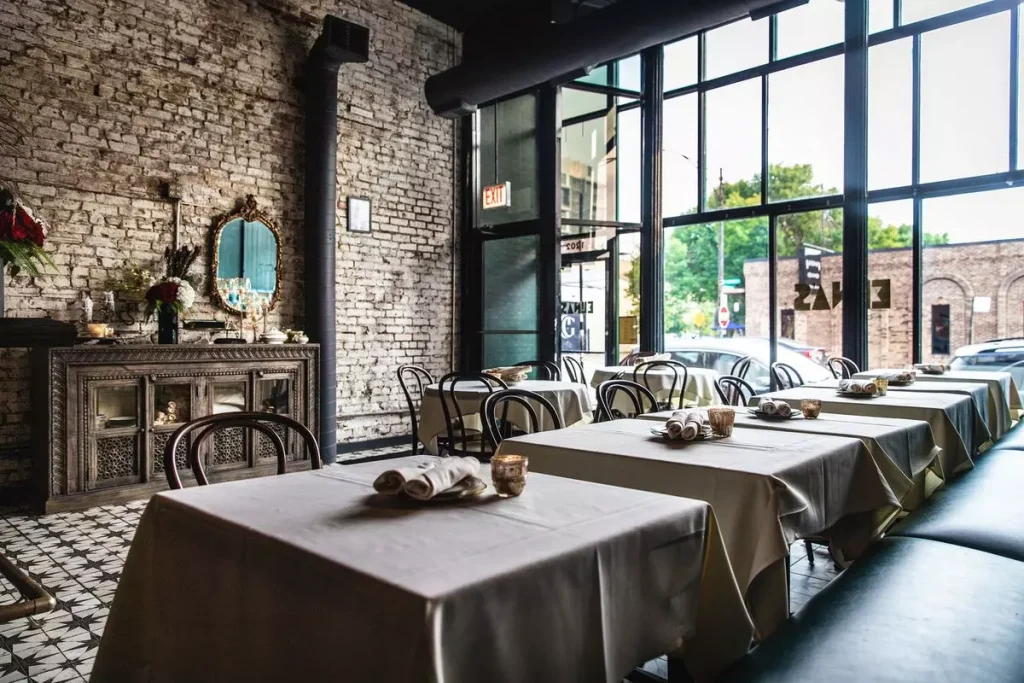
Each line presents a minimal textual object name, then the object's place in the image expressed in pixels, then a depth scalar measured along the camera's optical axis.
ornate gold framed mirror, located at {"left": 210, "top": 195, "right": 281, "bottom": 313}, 5.84
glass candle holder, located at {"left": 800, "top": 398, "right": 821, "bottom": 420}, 2.79
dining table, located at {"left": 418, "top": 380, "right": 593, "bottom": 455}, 4.59
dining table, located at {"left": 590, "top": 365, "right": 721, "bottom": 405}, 5.79
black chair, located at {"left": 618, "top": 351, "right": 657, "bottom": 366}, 7.13
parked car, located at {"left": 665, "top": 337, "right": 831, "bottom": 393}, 6.93
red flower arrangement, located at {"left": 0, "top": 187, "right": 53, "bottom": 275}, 3.79
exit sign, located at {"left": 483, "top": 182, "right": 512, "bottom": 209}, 7.82
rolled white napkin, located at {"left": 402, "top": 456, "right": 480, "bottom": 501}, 1.37
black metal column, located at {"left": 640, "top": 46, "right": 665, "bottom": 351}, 7.62
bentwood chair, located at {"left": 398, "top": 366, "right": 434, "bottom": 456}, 7.22
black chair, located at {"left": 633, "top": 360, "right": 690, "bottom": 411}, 5.31
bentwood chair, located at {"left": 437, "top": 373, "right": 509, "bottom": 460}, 4.22
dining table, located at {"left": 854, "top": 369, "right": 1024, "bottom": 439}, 4.49
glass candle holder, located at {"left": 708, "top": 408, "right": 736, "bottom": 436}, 2.31
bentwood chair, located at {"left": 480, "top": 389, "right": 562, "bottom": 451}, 3.03
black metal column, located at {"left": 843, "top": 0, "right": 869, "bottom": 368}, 6.31
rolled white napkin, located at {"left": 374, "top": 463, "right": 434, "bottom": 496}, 1.42
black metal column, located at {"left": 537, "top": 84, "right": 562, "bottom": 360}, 7.46
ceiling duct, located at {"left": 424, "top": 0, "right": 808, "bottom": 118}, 4.87
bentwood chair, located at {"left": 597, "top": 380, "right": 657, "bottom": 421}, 3.45
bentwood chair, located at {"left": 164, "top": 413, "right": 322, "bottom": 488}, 1.99
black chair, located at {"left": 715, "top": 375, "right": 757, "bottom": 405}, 4.31
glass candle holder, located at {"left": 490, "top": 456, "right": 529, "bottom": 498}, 1.45
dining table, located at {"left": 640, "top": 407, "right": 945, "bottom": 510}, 2.39
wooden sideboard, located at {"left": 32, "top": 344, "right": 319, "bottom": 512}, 4.35
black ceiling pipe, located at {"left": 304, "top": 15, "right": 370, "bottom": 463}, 6.19
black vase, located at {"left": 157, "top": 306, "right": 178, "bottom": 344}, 5.03
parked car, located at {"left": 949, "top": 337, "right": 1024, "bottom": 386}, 5.98
